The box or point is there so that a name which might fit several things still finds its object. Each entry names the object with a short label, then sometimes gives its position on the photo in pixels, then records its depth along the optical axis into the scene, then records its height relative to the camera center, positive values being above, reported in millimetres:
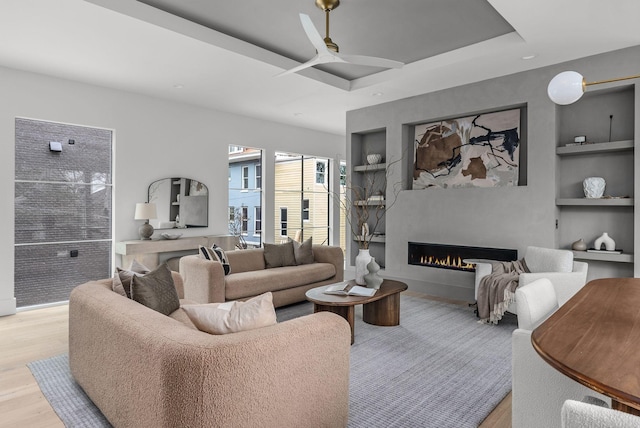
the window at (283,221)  7465 -144
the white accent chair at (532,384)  1625 -735
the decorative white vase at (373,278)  3822 -639
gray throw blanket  3824 -779
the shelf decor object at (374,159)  6229 +895
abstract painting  4805 +837
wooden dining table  1028 -436
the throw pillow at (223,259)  4335 -516
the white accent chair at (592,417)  788 -433
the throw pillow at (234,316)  1745 -474
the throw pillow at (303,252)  5168 -522
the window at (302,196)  7426 +357
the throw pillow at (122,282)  2443 -443
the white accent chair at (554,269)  3207 -536
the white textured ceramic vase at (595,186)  4148 +298
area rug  2236 -1160
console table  4898 -448
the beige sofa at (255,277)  3951 -719
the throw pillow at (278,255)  5008 -549
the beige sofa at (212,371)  1423 -657
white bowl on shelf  5340 -310
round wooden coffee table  3375 -847
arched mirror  5559 +173
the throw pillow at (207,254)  4188 -446
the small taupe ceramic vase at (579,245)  4258 -352
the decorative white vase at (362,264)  4148 -546
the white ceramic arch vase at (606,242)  4105 -306
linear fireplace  4828 -550
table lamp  5160 -19
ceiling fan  2984 +1306
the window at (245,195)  6633 +330
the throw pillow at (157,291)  2332 -488
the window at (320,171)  8164 +910
